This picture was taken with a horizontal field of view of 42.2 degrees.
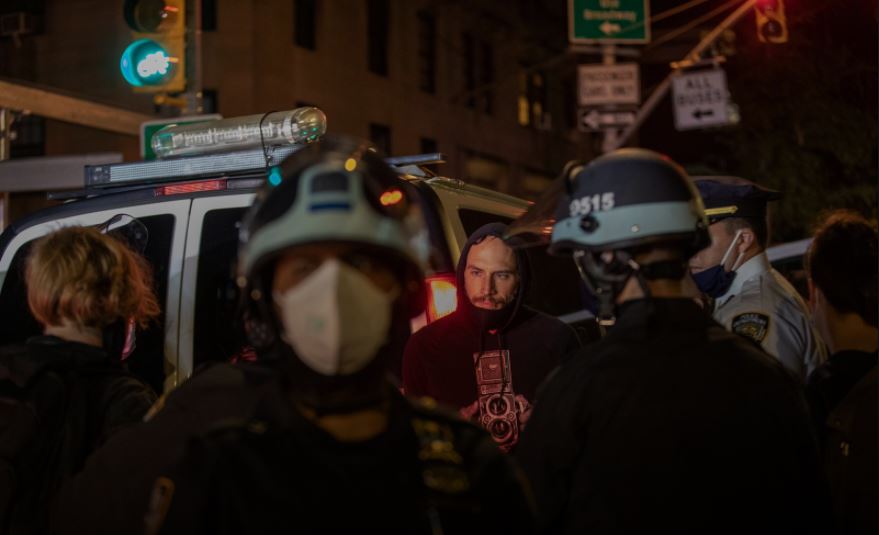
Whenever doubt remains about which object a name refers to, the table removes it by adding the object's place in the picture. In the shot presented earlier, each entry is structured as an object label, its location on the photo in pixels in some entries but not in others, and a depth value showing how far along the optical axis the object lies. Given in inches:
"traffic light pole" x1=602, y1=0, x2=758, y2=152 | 756.0
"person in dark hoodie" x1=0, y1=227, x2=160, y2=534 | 138.5
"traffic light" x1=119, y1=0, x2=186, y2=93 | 389.1
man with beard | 192.7
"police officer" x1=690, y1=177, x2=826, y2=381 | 178.2
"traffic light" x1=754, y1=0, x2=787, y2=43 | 641.0
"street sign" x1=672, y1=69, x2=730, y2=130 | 810.8
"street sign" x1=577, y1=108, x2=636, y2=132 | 788.6
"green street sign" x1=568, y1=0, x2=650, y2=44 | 732.0
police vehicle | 193.9
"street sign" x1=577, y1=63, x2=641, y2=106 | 778.8
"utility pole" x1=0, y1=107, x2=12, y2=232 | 311.3
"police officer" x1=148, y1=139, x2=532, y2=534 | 83.2
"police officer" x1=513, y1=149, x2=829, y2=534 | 111.2
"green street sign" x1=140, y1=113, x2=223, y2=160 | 338.2
